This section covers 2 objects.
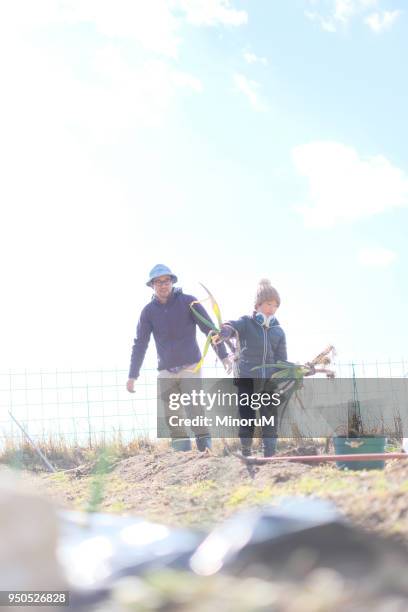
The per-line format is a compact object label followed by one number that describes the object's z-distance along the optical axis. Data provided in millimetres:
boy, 5672
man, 6046
